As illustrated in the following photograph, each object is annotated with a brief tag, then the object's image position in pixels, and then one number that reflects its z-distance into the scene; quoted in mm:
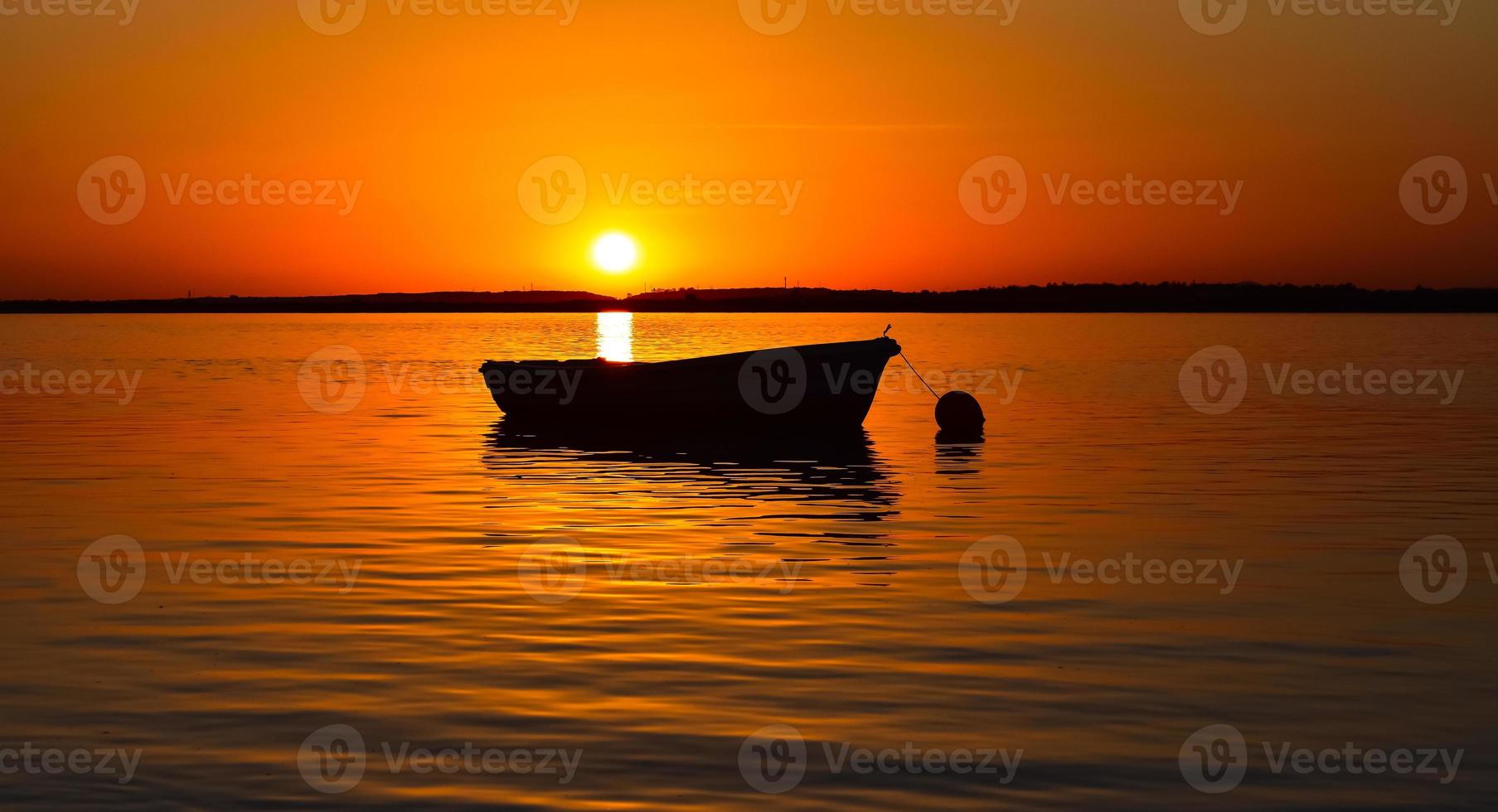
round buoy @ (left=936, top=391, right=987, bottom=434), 34750
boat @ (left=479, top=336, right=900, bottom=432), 34906
